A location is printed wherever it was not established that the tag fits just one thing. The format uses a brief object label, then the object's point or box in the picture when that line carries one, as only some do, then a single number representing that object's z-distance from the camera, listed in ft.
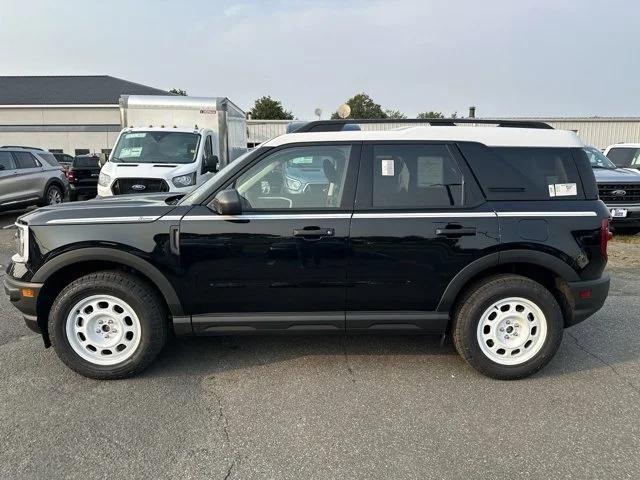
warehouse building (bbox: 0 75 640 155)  117.91
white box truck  28.66
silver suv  34.53
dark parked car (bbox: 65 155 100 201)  45.88
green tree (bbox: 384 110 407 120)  200.40
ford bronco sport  11.09
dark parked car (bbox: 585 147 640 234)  28.60
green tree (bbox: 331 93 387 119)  198.92
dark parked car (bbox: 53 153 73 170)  85.22
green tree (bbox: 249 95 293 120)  180.96
